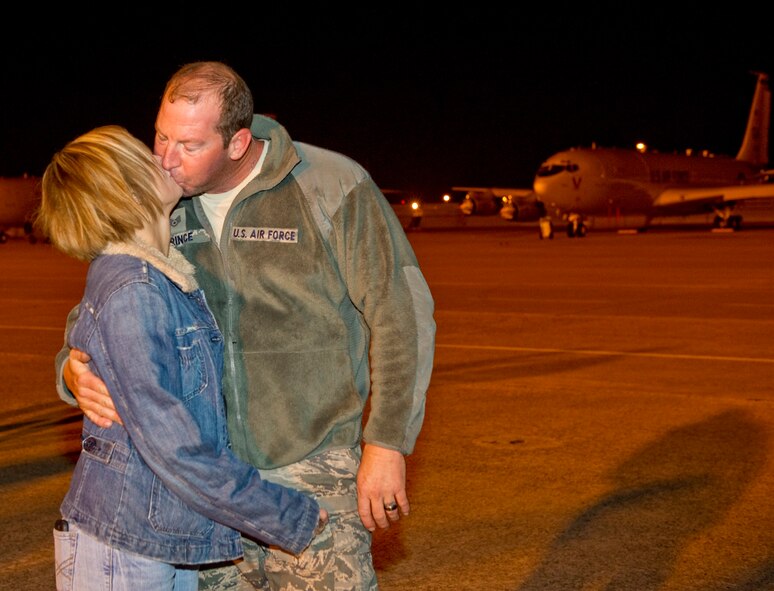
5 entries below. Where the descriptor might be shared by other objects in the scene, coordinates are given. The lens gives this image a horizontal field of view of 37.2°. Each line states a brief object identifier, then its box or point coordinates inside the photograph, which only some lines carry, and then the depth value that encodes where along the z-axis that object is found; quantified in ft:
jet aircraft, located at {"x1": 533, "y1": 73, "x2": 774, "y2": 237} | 148.97
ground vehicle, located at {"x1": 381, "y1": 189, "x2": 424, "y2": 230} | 198.49
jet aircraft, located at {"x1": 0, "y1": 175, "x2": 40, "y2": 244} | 175.83
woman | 8.51
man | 10.27
